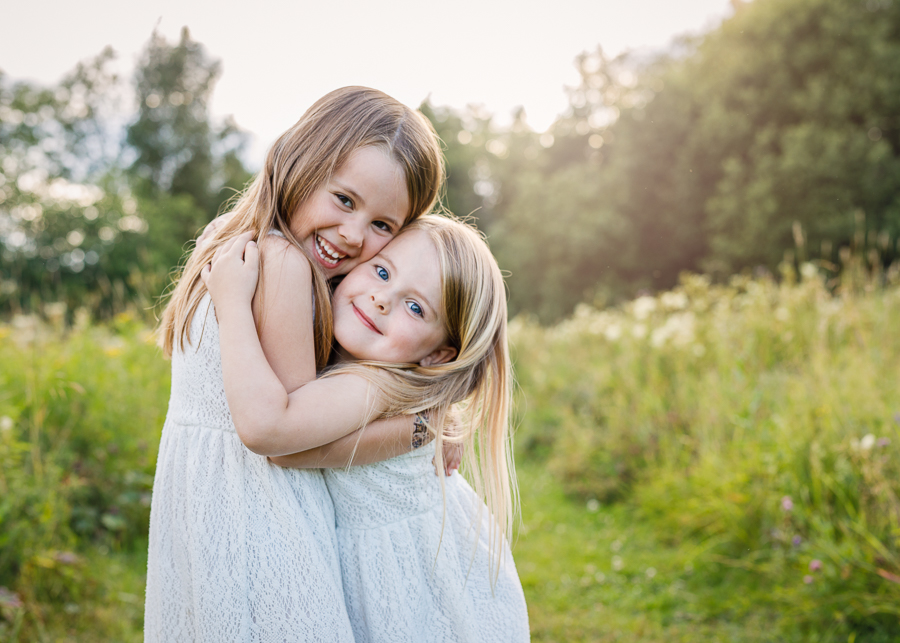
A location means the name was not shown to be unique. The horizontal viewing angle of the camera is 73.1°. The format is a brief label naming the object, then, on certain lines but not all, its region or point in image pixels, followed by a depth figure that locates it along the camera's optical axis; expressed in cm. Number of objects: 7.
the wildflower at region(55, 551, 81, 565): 275
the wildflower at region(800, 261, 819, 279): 492
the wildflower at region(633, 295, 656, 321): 569
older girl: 138
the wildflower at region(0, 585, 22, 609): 232
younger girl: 144
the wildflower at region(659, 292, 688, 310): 559
